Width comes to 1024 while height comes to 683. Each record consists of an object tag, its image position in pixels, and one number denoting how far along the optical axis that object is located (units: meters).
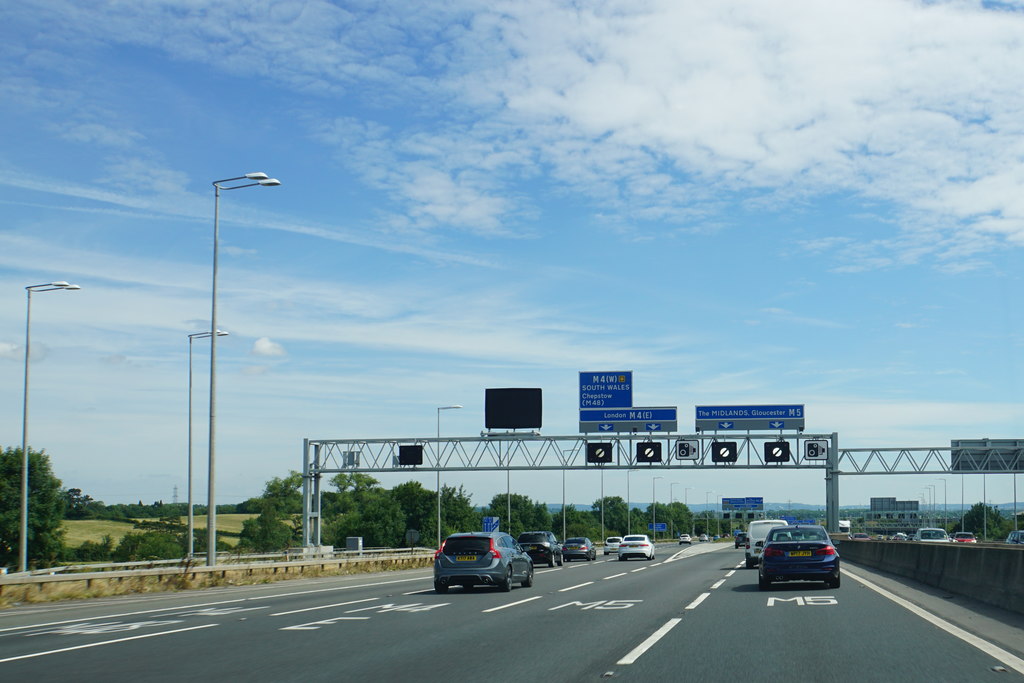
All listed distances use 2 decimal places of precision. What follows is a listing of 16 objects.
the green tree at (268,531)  162.12
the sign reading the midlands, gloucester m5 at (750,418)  58.62
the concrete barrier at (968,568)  17.86
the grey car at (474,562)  26.16
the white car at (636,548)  56.59
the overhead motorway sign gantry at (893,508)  160.50
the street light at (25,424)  36.94
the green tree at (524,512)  168.50
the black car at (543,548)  46.78
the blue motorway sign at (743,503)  157.50
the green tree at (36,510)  71.19
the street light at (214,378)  29.28
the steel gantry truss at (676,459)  59.03
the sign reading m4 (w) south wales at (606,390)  57.97
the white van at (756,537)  38.73
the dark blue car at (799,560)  23.78
